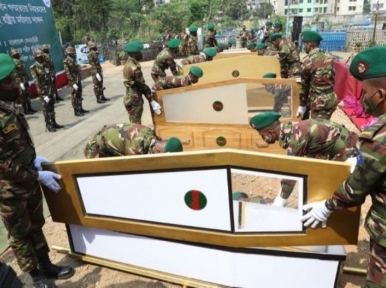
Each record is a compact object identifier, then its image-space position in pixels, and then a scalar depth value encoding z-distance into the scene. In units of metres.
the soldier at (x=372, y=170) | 1.58
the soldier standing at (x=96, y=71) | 9.97
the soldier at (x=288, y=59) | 7.25
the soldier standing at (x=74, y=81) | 8.86
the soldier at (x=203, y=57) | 8.12
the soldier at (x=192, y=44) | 10.39
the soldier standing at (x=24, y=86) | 9.12
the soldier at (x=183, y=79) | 5.49
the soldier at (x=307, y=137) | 2.72
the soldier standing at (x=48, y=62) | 8.86
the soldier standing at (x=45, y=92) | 7.50
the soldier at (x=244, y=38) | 18.53
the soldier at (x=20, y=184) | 2.40
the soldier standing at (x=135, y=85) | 5.24
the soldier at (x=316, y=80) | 4.51
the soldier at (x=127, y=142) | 2.88
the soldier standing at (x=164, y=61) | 6.62
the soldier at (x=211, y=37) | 11.39
